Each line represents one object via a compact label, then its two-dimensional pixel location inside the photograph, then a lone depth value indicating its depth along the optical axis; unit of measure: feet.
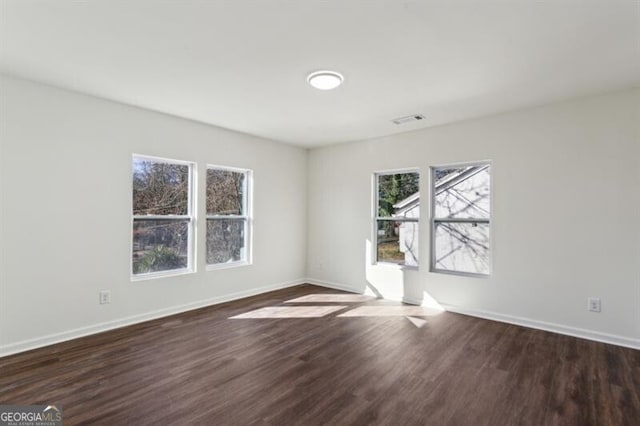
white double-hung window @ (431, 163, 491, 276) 13.57
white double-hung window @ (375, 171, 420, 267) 15.70
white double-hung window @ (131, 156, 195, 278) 12.75
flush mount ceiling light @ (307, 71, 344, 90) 9.37
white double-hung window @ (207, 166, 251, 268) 15.29
